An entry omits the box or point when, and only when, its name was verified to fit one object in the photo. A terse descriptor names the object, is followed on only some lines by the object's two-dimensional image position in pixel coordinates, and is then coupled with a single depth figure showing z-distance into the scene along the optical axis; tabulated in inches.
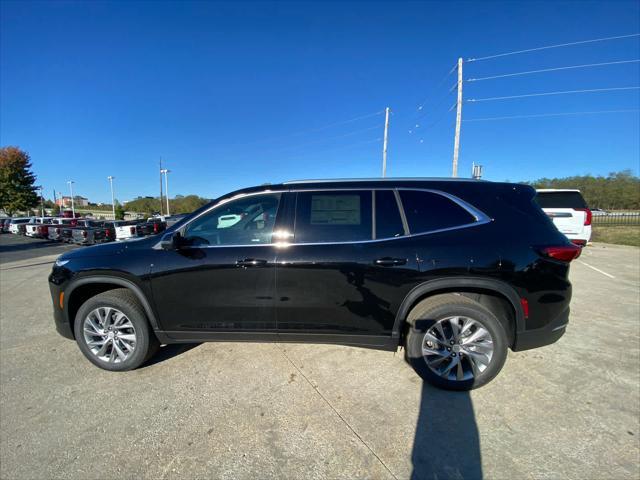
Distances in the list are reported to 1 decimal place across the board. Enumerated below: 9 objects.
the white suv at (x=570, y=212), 274.4
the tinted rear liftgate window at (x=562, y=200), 286.0
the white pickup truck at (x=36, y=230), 795.4
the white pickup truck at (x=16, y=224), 966.7
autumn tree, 1560.0
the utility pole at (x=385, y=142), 747.4
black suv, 97.1
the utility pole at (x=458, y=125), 495.2
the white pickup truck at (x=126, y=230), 644.1
